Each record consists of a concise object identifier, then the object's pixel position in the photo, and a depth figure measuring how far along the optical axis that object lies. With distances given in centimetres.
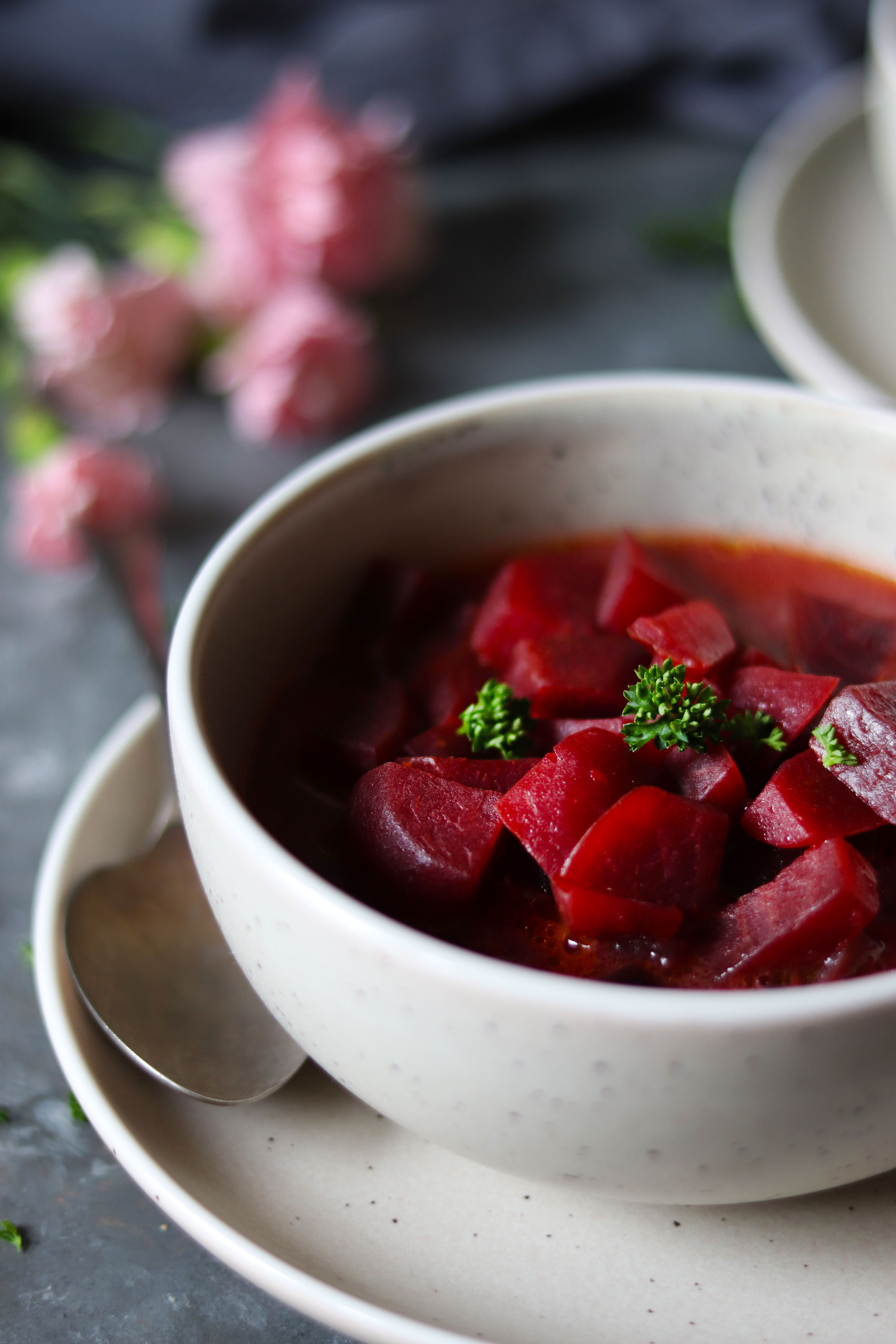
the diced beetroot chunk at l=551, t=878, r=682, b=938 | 38
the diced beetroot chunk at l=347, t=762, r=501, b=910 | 39
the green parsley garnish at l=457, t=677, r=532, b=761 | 41
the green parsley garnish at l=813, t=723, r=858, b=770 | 40
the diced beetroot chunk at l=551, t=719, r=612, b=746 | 41
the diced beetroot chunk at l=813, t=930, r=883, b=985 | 38
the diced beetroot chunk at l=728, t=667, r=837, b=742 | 41
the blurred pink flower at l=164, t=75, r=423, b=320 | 63
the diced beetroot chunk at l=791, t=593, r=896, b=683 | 43
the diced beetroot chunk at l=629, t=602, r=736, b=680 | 42
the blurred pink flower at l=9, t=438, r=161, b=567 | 56
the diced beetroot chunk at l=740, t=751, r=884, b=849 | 39
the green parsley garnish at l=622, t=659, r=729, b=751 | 40
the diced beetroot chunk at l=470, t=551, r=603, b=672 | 43
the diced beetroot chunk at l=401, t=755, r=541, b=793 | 40
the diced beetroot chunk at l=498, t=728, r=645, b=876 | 39
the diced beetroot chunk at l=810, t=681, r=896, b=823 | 40
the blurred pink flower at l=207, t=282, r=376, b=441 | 59
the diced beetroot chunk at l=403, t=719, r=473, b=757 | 41
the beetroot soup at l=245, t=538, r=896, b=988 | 38
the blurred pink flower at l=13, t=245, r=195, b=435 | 60
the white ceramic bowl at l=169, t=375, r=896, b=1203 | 35
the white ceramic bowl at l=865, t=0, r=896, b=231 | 54
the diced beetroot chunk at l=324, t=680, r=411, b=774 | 42
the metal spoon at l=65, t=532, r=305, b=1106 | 41
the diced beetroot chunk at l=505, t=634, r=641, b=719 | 42
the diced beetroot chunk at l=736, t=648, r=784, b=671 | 42
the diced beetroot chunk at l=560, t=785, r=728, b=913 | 38
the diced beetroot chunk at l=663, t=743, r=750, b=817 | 40
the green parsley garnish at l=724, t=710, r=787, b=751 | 41
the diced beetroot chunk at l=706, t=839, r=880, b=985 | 38
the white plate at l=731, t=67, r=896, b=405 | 51
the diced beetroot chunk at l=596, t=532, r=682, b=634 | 44
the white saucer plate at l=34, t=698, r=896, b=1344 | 38
